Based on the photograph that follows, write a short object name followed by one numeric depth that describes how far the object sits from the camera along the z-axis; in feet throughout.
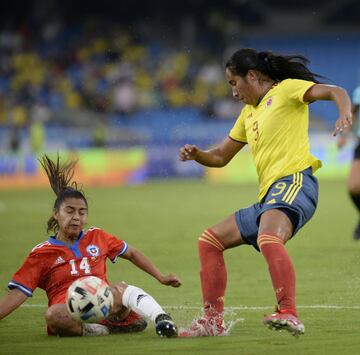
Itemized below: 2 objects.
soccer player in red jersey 45.11
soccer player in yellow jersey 43.14
